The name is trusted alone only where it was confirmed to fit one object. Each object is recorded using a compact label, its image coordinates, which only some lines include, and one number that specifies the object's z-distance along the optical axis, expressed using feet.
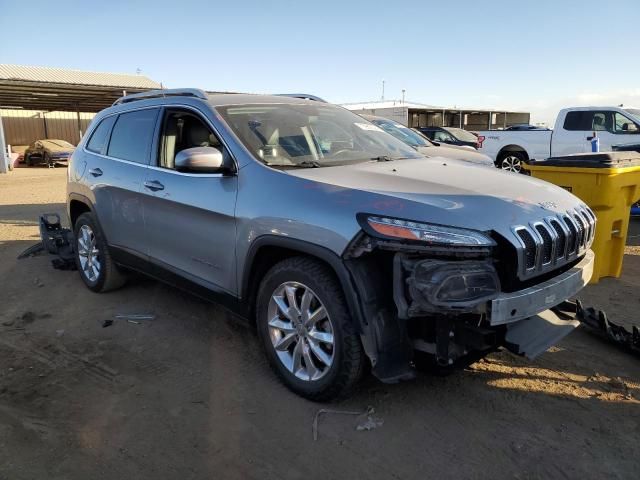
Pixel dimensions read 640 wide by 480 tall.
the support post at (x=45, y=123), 123.13
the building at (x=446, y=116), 122.21
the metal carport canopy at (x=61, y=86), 81.10
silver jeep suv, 8.79
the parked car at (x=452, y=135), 52.47
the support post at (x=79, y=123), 115.30
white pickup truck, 39.42
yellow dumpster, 16.49
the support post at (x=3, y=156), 74.49
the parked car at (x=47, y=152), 86.74
